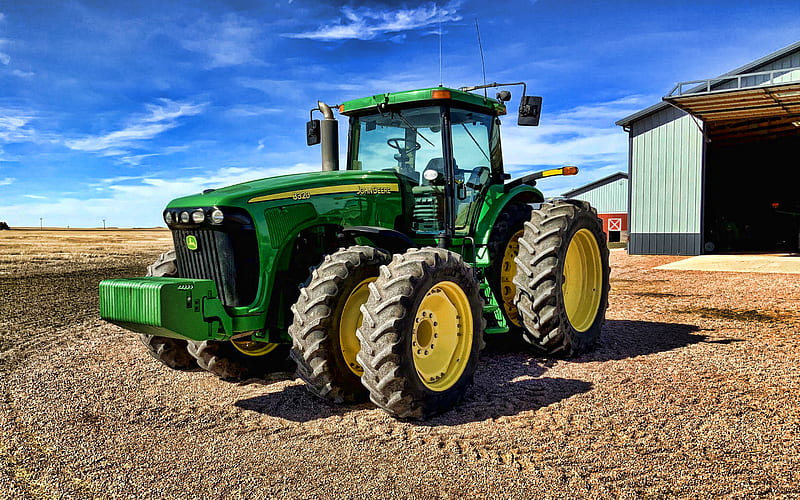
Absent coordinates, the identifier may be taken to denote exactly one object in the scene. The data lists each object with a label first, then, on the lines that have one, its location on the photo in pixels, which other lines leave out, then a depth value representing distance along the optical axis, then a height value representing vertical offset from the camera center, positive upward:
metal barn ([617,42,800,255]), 17.27 +2.42
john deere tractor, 4.16 -0.26
